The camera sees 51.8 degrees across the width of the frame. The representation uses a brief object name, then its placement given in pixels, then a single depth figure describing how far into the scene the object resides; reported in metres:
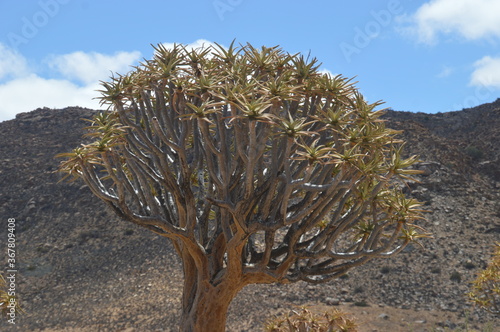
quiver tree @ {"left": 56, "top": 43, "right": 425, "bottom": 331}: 5.90
